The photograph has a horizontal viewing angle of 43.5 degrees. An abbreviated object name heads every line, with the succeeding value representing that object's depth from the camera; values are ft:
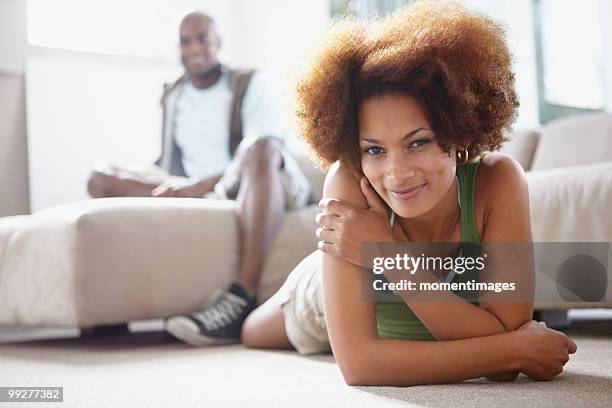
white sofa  6.97
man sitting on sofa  7.32
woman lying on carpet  3.88
